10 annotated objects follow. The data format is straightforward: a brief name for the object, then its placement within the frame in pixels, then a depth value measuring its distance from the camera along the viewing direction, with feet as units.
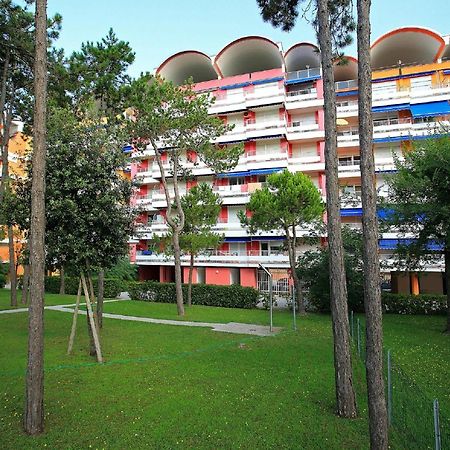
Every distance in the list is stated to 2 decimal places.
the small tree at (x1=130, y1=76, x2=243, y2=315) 61.52
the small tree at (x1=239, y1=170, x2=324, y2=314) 68.69
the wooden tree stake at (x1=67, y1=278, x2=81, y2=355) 37.37
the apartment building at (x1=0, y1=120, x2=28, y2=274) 144.66
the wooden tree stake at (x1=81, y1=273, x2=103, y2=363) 34.42
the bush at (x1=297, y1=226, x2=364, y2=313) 68.54
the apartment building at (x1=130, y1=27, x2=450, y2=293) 103.65
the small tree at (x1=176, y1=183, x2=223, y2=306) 79.05
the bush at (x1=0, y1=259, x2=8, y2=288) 122.11
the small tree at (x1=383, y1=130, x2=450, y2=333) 47.80
